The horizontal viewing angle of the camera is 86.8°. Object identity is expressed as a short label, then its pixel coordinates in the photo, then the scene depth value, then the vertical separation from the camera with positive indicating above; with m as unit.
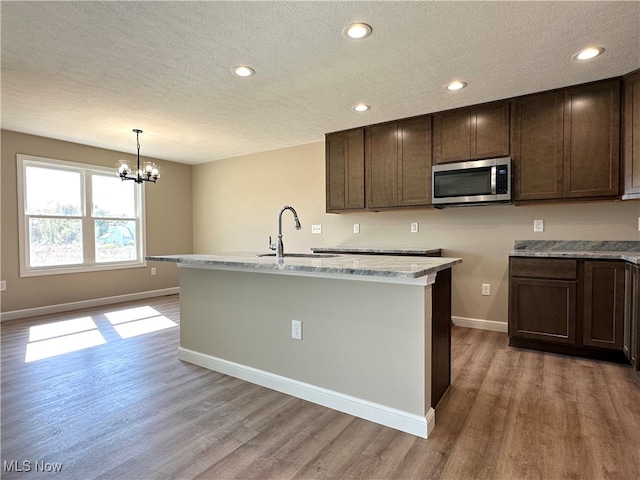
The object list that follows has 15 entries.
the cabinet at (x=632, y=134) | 2.68 +0.77
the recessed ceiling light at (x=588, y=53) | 2.36 +1.27
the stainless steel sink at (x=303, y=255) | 2.67 -0.18
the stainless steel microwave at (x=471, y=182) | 3.23 +0.50
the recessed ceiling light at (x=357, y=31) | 2.07 +1.27
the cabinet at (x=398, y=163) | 3.73 +0.80
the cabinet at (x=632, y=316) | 2.45 -0.64
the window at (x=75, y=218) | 4.42 +0.24
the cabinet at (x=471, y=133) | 3.30 +1.01
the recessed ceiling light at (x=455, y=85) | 2.89 +1.27
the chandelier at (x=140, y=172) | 3.97 +0.76
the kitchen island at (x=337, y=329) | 1.80 -0.61
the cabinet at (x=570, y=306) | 2.71 -0.64
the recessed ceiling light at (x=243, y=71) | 2.60 +1.27
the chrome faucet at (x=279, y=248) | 2.65 -0.12
